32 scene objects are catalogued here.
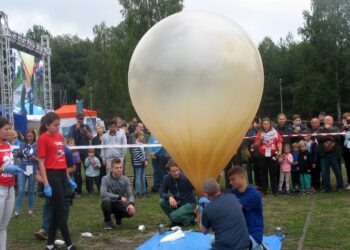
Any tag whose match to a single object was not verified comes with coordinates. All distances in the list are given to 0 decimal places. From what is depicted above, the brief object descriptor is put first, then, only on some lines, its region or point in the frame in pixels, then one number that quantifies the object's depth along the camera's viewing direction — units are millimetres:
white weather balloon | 4941
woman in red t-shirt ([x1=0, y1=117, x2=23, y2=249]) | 5457
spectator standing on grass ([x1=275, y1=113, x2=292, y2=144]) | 11234
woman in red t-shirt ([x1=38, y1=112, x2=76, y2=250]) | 6156
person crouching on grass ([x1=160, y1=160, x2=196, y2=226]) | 7727
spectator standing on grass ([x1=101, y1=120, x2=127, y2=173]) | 11258
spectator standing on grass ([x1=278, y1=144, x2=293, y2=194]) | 10867
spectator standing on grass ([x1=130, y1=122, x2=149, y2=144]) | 12194
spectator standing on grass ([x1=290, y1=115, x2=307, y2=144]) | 11445
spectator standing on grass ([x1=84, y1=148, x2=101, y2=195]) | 11609
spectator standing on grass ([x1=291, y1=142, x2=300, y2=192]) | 11016
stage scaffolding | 14852
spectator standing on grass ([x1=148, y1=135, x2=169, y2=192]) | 11719
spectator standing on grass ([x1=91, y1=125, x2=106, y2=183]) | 11898
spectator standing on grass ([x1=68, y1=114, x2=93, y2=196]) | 12175
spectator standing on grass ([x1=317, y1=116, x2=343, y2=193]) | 10750
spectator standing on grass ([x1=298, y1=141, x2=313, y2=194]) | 10938
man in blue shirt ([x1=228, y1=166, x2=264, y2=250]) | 5238
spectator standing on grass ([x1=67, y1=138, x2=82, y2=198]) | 11572
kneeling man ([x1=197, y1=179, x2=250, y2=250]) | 4656
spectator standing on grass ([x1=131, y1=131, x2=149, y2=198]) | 11273
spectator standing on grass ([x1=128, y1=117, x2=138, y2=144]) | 17094
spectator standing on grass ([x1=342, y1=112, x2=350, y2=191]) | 10720
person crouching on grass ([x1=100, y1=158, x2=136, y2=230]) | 7867
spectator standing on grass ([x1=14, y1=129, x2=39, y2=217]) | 9234
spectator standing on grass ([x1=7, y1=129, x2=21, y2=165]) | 10159
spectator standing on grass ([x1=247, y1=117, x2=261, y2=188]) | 10840
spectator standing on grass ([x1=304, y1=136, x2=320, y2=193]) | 11023
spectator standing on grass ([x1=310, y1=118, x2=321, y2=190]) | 11062
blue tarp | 6152
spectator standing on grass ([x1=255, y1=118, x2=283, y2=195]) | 10500
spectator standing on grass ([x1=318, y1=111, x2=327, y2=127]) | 12656
